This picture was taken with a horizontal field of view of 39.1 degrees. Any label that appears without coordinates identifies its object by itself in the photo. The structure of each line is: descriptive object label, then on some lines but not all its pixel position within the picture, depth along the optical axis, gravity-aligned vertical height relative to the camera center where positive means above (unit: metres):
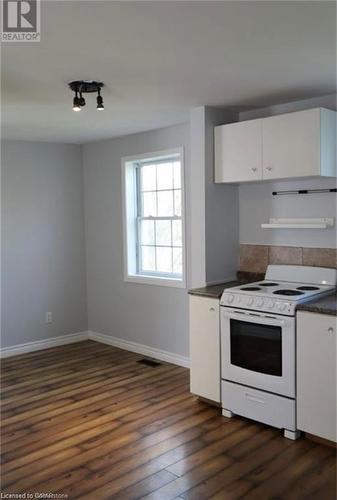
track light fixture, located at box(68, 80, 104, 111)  3.06 +0.94
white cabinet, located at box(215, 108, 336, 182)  3.30 +0.59
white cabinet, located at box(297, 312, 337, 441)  2.94 -0.94
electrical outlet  5.51 -1.00
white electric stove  3.15 -0.82
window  4.81 +0.12
